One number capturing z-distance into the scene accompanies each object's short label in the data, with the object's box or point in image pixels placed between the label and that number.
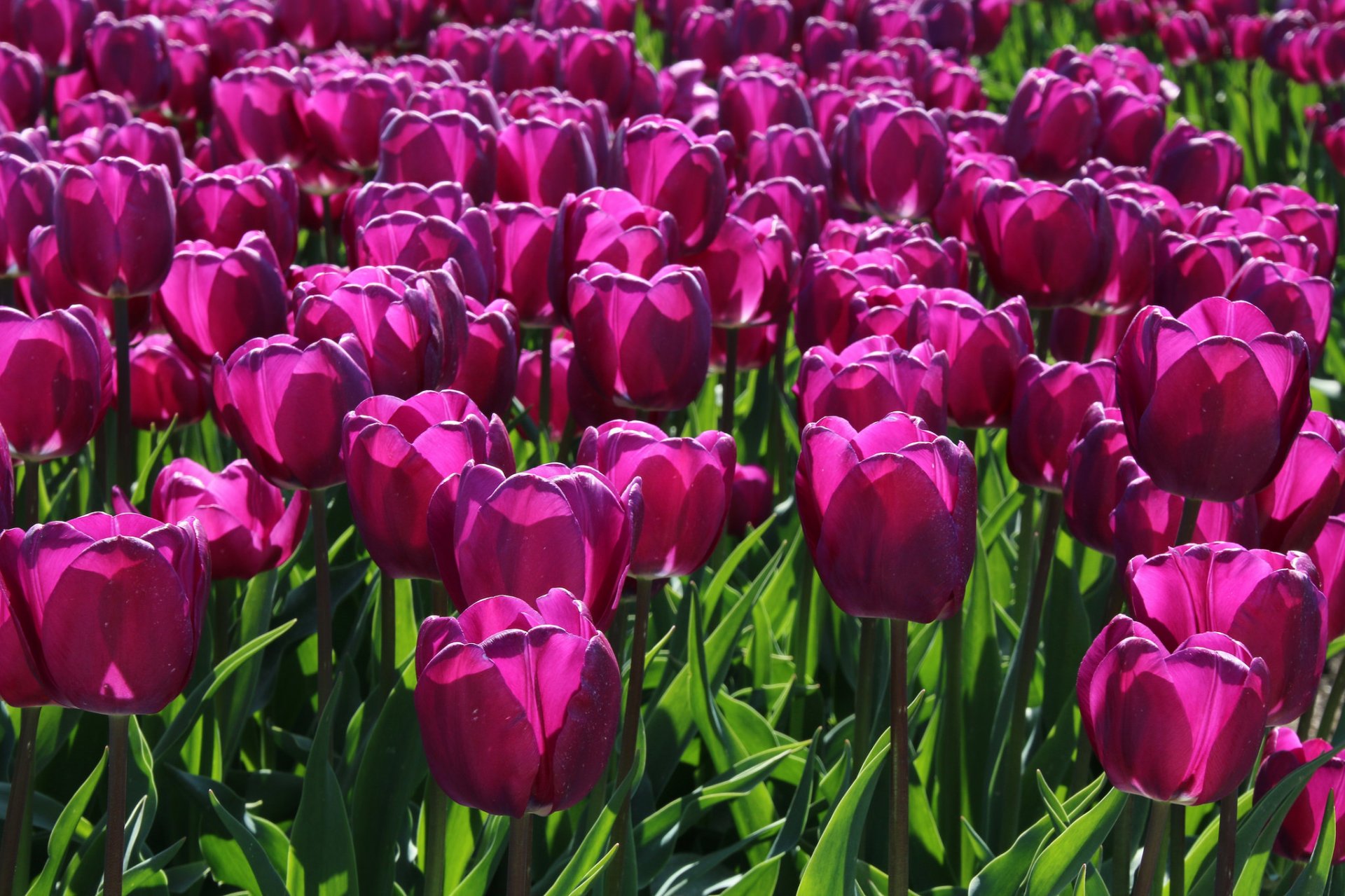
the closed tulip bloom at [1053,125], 2.33
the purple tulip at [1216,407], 1.70
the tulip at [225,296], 1.85
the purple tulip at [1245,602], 1.64
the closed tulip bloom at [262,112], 2.22
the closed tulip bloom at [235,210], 1.96
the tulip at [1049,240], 1.93
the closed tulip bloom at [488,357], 1.80
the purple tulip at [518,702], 1.57
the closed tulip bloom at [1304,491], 1.74
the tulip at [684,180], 1.96
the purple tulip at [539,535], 1.60
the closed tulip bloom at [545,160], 2.02
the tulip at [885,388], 1.74
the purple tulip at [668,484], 1.68
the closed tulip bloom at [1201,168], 2.26
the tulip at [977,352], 1.83
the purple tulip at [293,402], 1.71
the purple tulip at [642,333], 1.79
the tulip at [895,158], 2.09
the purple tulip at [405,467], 1.66
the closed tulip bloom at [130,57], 2.78
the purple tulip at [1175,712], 1.62
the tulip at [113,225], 1.86
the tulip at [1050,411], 1.81
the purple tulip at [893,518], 1.65
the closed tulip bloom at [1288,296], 1.87
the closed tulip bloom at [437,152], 2.02
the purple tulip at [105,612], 1.61
